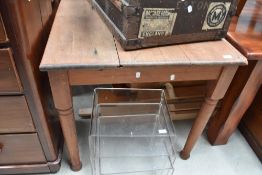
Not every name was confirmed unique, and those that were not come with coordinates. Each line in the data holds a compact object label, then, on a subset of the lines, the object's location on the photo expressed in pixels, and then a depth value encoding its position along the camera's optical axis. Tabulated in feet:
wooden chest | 2.24
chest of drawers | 2.07
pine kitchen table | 2.26
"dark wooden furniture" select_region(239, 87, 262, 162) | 3.97
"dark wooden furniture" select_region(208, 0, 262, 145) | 2.85
